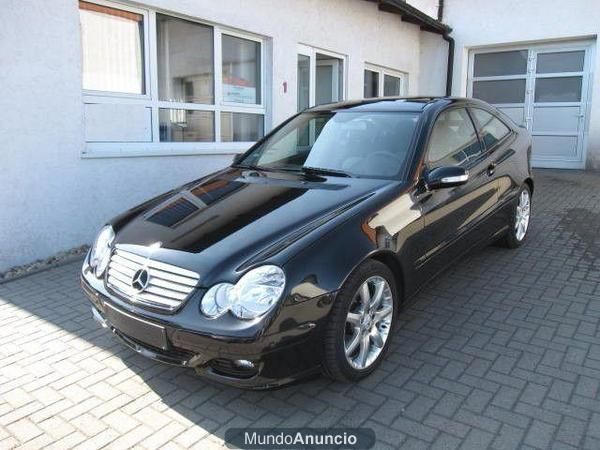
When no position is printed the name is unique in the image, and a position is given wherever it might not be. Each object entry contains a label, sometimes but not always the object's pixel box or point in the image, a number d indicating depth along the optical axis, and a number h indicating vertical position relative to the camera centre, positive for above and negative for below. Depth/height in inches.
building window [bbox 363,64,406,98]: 432.1 +44.1
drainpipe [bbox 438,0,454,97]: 494.0 +73.2
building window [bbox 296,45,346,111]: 354.0 +39.1
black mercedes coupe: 103.4 -24.6
